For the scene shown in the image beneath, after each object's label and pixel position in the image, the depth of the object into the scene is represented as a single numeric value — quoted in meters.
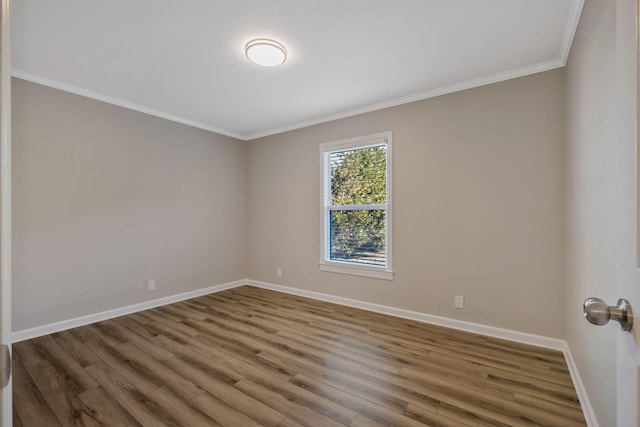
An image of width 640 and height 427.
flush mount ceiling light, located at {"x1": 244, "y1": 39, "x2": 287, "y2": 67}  2.32
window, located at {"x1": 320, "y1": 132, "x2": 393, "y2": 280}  3.61
